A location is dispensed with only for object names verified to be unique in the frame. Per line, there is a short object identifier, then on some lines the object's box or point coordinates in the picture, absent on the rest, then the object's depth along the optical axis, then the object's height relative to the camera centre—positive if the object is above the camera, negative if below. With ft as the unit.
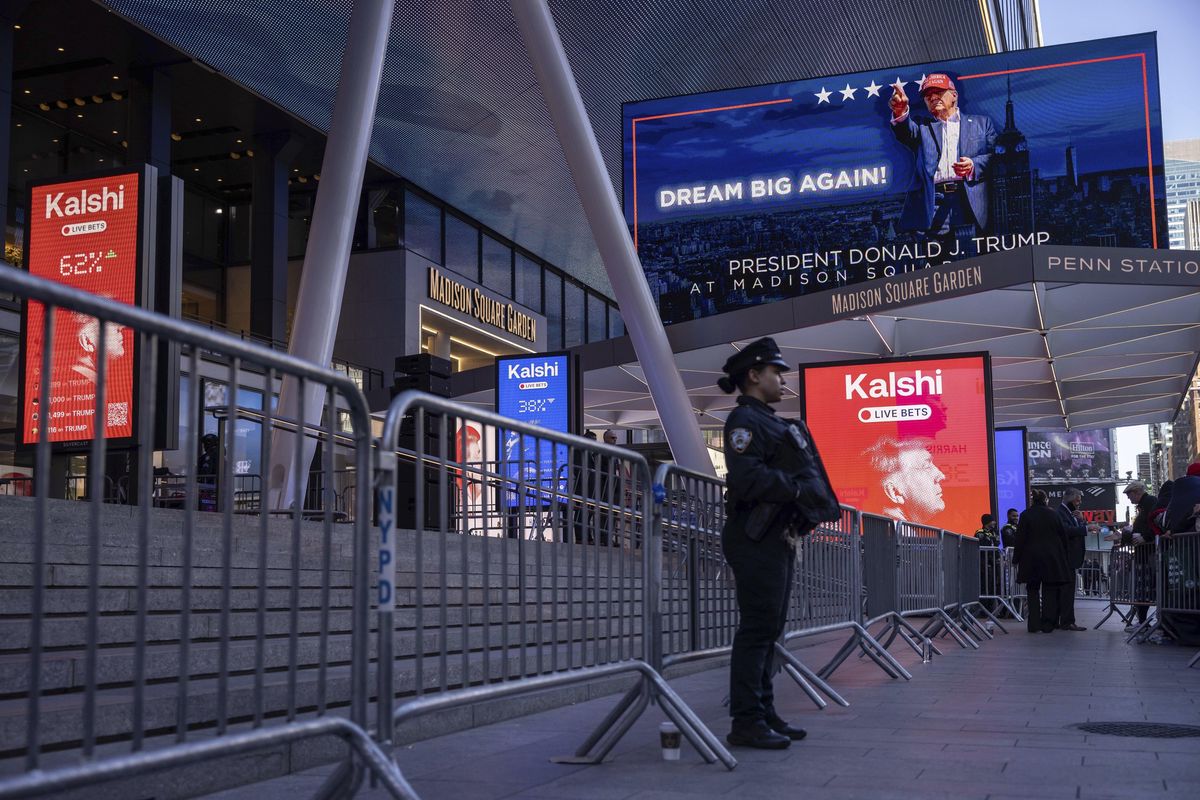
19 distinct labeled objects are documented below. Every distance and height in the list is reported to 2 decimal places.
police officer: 19.12 -0.14
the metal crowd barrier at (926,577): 38.42 -1.56
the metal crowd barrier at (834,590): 27.73 -1.41
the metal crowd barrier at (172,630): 9.32 -1.29
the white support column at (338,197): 52.01 +14.95
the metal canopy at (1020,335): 55.98 +10.97
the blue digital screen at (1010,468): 86.28 +4.31
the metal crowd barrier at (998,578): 59.52 -2.44
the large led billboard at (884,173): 81.46 +24.78
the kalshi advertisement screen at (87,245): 37.76 +10.55
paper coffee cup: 18.03 -3.04
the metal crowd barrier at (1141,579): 46.09 -2.00
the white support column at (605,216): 66.49 +17.20
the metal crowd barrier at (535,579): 13.69 -0.62
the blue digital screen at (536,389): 65.51 +7.81
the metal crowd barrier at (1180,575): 39.06 -1.58
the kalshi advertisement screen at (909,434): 61.67 +4.89
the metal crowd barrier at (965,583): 46.01 -2.11
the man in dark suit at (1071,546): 54.85 -0.89
